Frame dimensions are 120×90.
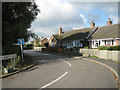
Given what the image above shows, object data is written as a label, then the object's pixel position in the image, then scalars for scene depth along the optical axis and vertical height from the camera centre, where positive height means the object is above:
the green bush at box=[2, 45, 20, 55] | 11.53 -0.66
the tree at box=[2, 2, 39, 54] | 13.43 +3.45
